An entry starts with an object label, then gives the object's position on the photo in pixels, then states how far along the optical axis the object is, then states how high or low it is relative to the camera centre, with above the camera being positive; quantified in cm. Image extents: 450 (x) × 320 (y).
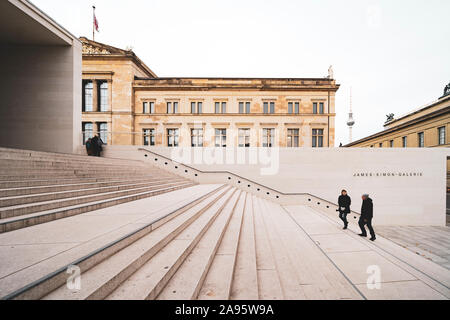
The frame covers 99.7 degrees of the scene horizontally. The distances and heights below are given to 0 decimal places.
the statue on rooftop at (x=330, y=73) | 2505 +1136
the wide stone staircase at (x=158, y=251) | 209 -144
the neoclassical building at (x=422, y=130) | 2578 +467
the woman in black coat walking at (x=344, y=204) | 760 -186
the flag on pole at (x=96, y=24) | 2222 +1565
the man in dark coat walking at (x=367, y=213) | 669 -191
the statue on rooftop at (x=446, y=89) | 3330 +1252
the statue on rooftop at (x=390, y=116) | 4941 +1132
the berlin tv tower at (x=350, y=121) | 10636 +2149
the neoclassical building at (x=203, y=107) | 2356 +645
